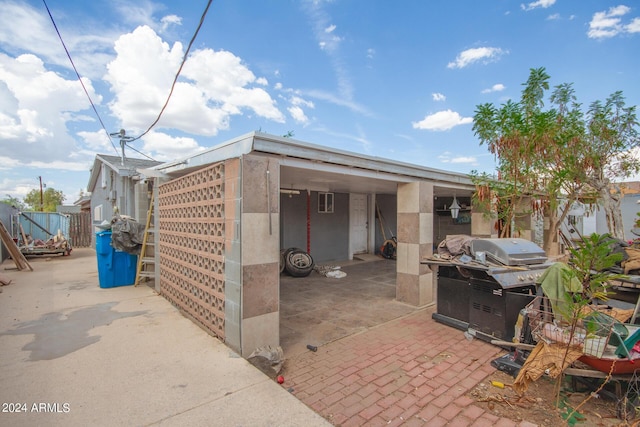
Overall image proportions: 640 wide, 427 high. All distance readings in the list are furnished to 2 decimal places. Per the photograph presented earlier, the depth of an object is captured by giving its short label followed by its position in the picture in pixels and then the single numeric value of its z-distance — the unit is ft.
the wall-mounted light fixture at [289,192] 29.45
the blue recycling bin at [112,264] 21.56
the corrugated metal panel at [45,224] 47.76
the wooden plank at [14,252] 29.63
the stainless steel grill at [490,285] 12.34
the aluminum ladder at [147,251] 22.26
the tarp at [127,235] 21.56
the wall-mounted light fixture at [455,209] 30.60
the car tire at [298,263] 26.76
